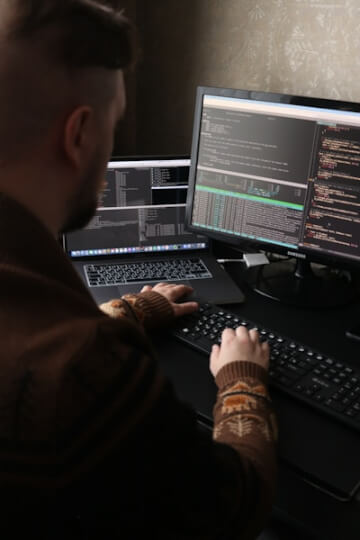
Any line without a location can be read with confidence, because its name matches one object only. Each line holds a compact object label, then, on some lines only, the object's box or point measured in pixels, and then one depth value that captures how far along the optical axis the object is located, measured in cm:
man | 65
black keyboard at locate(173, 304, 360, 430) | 105
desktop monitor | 135
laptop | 153
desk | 88
